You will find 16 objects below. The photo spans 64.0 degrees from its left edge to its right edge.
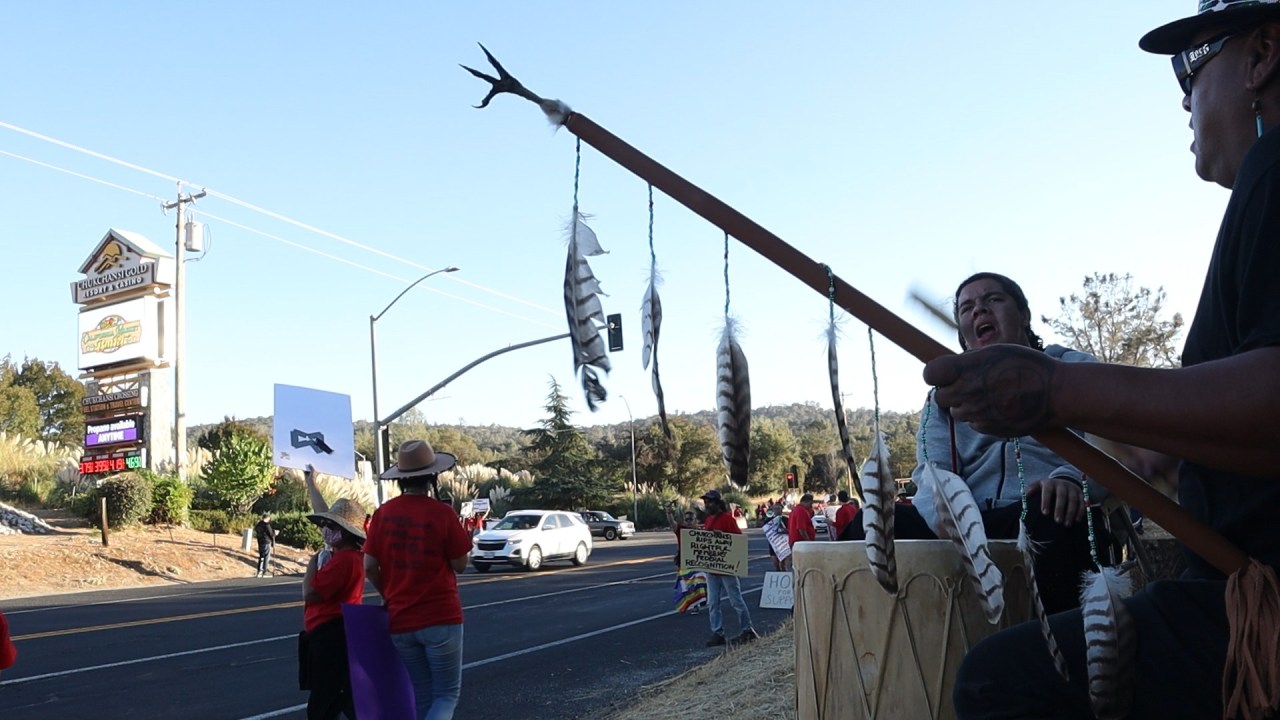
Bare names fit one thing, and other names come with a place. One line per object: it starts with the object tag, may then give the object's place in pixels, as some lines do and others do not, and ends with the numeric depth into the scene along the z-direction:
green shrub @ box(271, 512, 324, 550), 32.47
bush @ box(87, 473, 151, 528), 30.42
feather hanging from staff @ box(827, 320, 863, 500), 1.91
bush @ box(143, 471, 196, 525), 32.06
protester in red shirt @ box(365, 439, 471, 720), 5.66
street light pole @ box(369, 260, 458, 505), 26.31
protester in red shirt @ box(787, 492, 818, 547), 13.89
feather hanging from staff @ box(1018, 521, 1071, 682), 1.70
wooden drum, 3.00
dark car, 45.66
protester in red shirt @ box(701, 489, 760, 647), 11.55
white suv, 25.42
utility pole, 35.72
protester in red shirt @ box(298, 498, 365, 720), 5.72
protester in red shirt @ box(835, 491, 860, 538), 13.27
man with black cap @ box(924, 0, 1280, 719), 1.44
